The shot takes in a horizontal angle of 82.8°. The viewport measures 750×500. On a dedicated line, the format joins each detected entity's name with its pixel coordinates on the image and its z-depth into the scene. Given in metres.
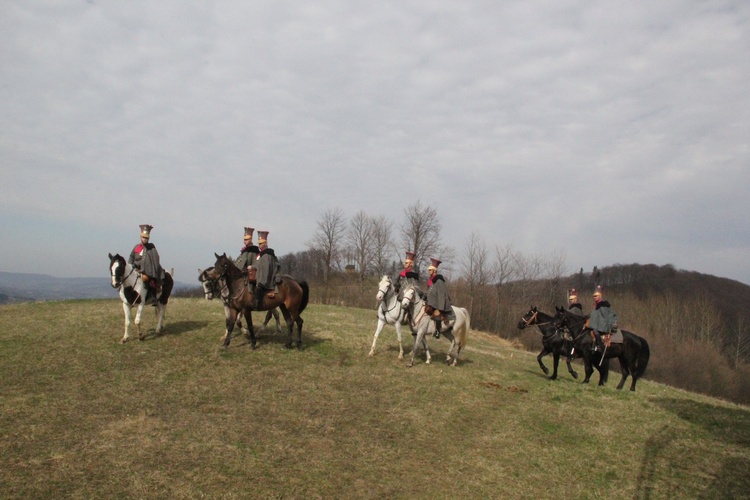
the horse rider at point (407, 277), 13.03
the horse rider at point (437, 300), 12.92
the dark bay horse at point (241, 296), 12.45
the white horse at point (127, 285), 11.99
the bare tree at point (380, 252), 50.69
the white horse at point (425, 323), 12.81
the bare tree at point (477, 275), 51.94
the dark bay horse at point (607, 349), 13.80
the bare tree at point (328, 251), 49.59
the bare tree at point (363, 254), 50.44
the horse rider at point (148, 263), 12.53
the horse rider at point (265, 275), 12.42
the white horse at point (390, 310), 13.09
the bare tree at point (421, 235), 48.34
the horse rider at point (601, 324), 13.44
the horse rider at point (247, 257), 13.27
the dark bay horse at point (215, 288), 12.27
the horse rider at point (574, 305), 15.06
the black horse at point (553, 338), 14.05
